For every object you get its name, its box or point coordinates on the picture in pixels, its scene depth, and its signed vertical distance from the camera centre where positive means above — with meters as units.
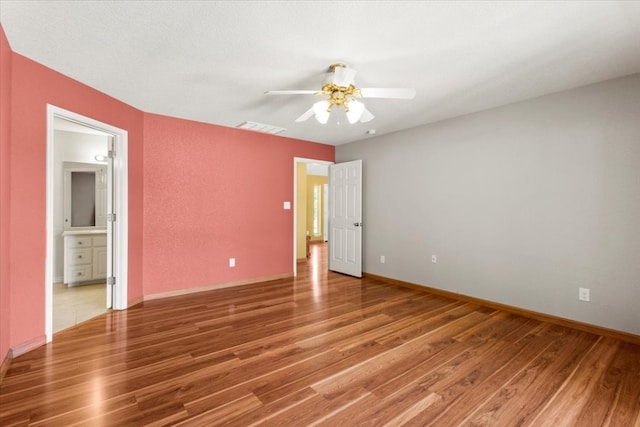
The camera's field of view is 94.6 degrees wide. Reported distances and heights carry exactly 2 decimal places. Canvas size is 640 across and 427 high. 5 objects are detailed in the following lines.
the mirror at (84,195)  4.79 +0.32
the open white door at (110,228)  3.49 -0.16
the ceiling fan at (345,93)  2.42 +1.04
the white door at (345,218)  5.26 -0.05
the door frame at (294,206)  5.21 +0.16
